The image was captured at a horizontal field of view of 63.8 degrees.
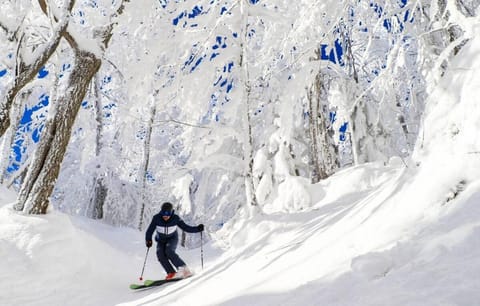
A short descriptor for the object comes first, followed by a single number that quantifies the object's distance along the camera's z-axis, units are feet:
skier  25.03
